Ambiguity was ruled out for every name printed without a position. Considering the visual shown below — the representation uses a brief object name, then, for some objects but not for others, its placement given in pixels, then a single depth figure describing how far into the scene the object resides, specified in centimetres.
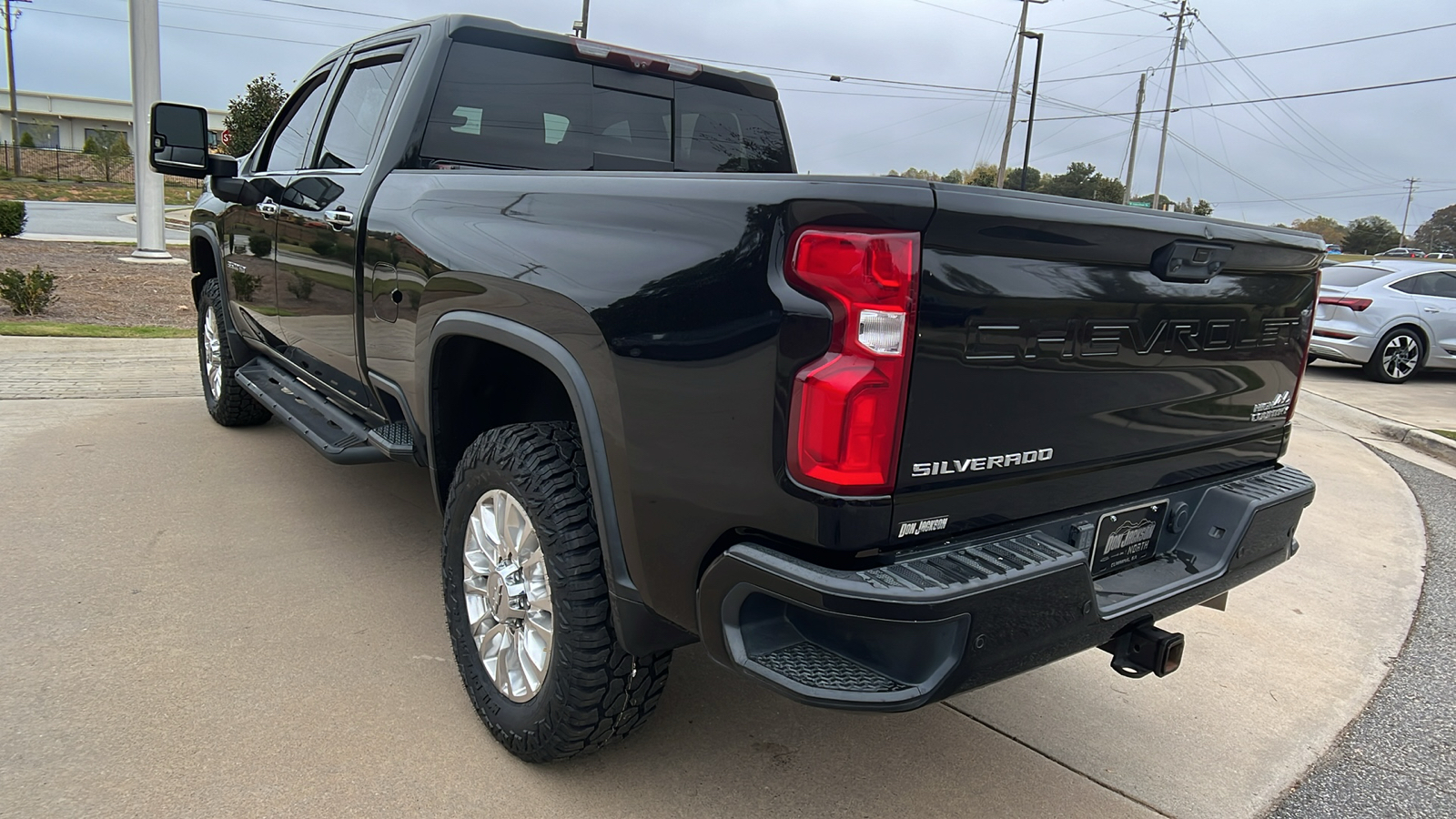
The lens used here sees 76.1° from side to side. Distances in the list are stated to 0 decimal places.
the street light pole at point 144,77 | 1245
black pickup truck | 174
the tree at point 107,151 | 4684
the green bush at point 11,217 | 1614
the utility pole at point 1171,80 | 4525
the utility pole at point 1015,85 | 3672
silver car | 1118
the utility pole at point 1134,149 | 4316
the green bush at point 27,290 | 913
